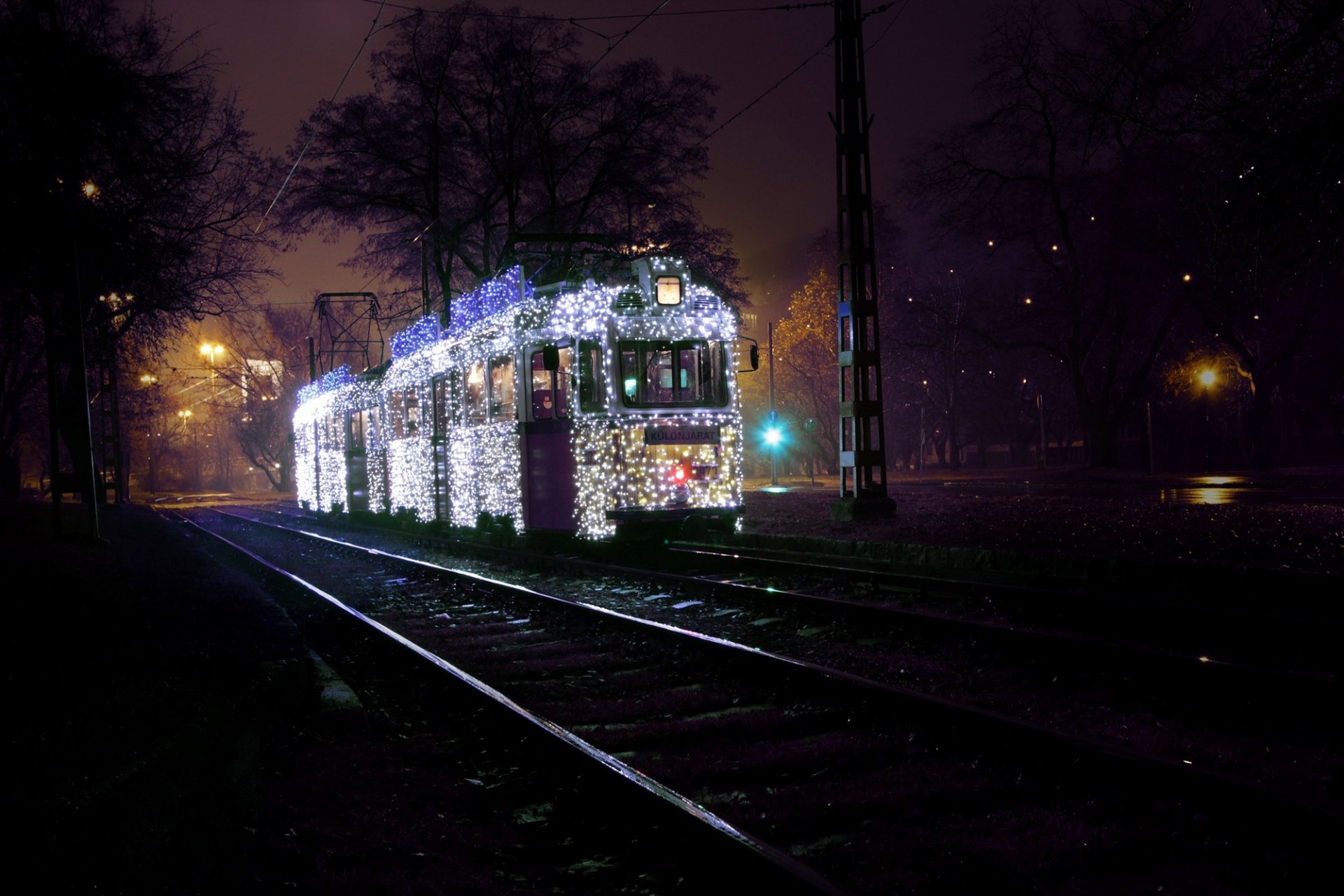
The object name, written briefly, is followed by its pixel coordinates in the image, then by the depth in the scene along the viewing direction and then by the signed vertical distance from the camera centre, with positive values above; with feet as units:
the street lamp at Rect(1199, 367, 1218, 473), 123.13 +6.02
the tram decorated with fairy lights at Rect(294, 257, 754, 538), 44.68 +2.57
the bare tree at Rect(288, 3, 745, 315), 94.07 +28.69
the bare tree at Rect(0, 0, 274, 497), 48.29 +15.57
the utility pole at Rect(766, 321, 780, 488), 100.99 +1.87
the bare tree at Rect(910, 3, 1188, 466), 103.96 +20.62
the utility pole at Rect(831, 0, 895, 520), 53.83 +8.68
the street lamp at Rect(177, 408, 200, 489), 281.58 +6.61
